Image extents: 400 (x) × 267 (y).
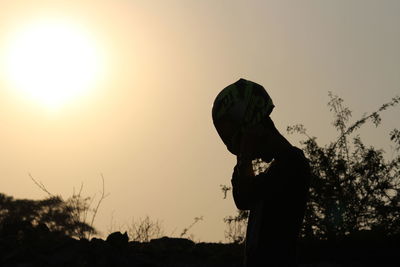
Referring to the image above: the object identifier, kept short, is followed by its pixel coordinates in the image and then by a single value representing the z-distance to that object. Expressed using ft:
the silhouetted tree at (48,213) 88.45
